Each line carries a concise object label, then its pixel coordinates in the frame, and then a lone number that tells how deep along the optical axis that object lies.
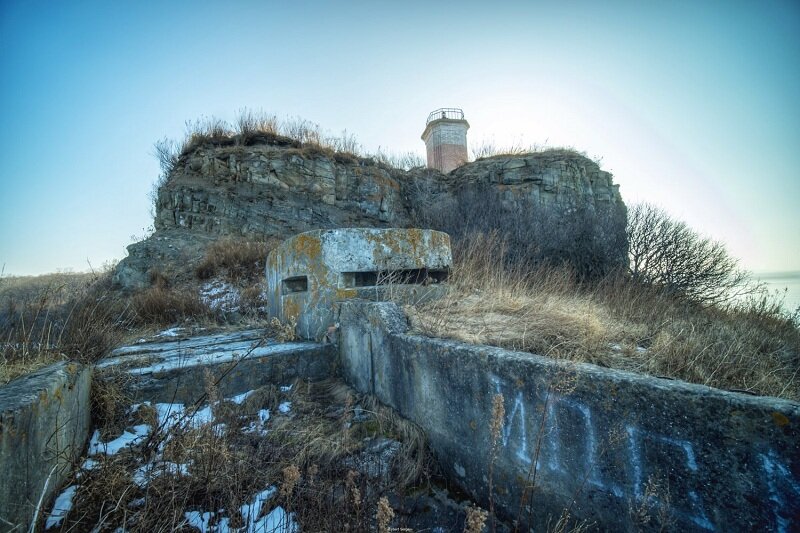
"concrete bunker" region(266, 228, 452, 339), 3.16
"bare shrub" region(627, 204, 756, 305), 6.68
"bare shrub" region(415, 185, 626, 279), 7.78
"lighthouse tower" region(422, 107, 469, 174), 18.22
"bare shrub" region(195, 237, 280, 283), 7.60
